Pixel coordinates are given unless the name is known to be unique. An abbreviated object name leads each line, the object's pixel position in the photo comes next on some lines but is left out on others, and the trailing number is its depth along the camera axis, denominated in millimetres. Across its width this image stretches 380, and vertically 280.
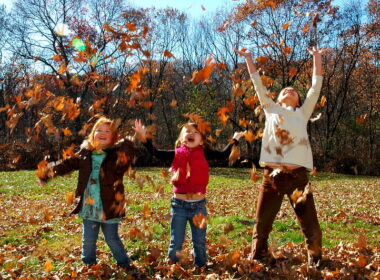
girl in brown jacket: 4082
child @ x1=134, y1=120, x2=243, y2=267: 4062
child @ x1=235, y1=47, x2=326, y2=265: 3895
